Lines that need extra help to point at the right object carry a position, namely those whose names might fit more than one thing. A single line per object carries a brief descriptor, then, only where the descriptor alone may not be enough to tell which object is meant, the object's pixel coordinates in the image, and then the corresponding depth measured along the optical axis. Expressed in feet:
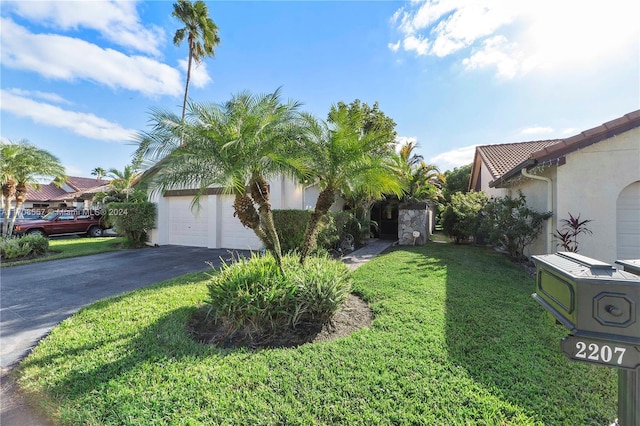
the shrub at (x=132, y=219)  45.98
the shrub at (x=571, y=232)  25.07
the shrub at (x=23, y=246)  36.40
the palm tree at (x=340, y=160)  18.02
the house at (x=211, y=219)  39.27
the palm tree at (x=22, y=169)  36.17
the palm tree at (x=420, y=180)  47.39
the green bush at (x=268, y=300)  14.25
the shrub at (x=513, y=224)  28.60
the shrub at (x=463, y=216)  41.68
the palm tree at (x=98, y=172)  143.33
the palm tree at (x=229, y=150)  15.37
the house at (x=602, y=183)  24.48
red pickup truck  53.36
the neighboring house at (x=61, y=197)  90.68
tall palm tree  65.51
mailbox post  4.62
